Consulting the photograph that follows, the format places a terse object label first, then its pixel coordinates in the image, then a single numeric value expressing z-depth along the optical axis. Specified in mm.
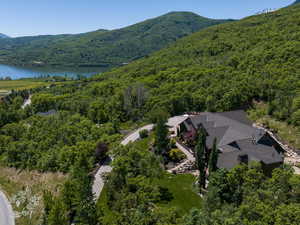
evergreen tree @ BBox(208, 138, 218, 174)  32791
